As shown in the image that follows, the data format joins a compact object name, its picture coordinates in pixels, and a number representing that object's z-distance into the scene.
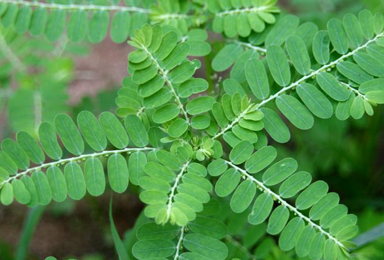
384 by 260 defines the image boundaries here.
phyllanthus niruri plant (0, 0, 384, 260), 0.31
